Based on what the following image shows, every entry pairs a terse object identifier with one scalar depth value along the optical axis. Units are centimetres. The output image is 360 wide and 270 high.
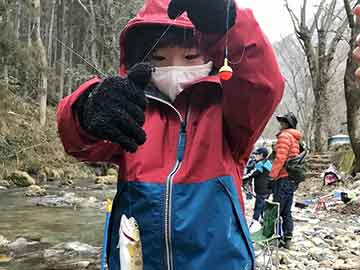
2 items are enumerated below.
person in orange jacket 682
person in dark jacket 812
